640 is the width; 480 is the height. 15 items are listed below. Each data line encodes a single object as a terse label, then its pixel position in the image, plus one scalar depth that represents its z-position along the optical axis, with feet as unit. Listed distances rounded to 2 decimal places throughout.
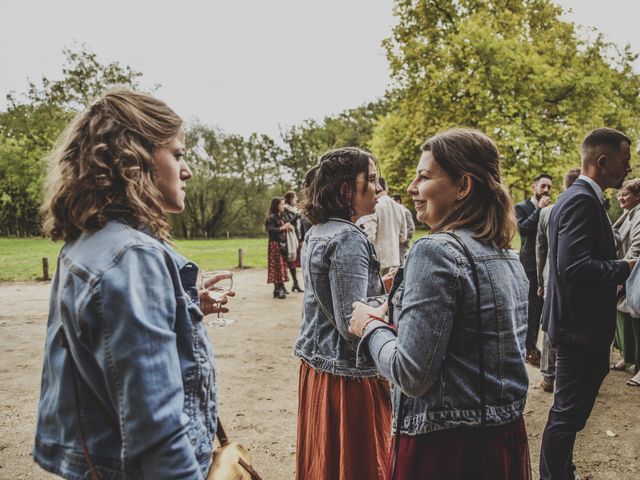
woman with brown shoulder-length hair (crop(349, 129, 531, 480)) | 4.99
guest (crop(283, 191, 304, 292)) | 36.58
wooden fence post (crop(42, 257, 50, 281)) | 43.16
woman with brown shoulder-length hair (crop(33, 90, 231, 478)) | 3.71
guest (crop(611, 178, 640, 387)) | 16.84
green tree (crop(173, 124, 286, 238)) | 122.11
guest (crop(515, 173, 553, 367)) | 19.24
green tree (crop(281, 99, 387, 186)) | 143.95
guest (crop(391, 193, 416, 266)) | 27.91
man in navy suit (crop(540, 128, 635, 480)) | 9.34
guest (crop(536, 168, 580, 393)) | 15.99
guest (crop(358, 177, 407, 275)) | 24.39
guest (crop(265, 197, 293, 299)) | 34.45
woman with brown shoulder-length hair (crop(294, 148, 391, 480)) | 7.68
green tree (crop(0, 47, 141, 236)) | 94.73
